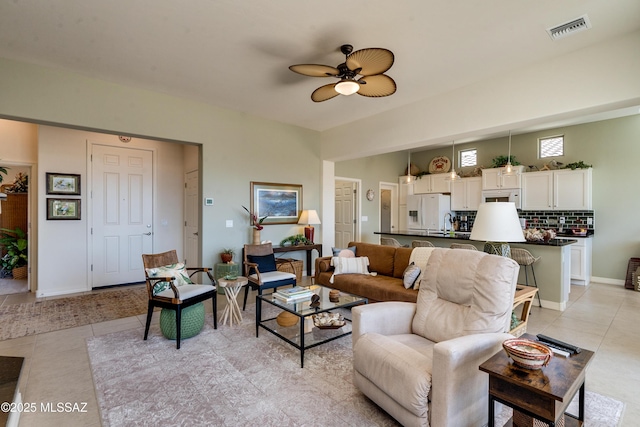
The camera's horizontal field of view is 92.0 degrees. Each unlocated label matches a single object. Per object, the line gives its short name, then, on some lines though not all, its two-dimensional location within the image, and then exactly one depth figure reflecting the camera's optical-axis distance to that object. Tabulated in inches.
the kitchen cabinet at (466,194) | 283.4
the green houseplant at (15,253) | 217.5
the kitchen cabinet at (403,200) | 334.0
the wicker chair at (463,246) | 184.7
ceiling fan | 97.7
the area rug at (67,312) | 134.2
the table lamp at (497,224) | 98.5
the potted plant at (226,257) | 188.7
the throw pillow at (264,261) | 169.9
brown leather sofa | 139.6
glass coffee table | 107.0
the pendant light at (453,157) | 288.8
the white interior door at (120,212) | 201.5
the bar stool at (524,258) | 166.7
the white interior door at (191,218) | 220.8
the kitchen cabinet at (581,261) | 219.8
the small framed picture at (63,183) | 184.2
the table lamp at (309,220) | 223.1
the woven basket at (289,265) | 207.8
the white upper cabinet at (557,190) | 226.5
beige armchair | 63.8
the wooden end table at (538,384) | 52.8
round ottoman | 119.8
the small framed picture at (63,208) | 184.4
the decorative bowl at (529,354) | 57.4
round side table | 134.2
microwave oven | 256.7
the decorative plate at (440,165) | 307.3
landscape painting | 212.2
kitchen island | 163.2
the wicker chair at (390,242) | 220.2
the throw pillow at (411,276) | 137.6
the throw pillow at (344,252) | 175.6
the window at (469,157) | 295.6
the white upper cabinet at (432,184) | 303.9
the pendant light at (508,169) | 221.9
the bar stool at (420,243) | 202.8
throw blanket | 143.7
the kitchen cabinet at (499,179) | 255.9
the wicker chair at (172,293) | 114.8
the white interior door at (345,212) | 303.9
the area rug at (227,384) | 76.7
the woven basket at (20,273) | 223.1
